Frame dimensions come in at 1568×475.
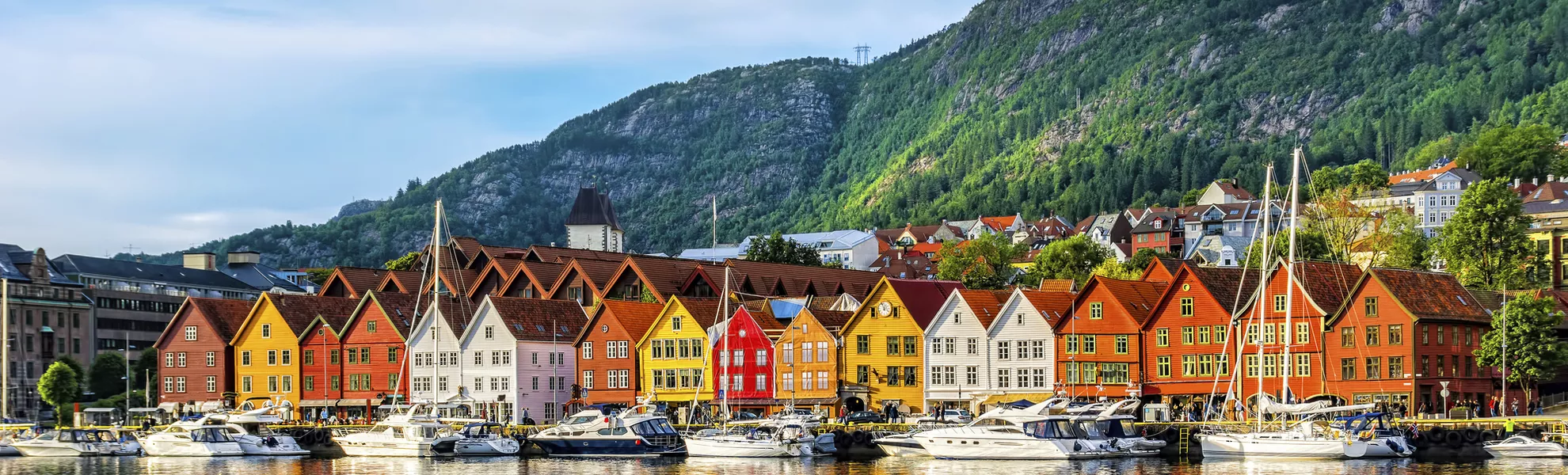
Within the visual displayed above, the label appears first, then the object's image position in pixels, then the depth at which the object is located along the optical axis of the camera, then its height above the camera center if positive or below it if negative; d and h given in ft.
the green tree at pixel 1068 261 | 576.20 +1.49
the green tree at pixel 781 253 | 596.29 +5.79
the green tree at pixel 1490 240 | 455.22 +5.19
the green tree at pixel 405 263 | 581.94 +3.83
